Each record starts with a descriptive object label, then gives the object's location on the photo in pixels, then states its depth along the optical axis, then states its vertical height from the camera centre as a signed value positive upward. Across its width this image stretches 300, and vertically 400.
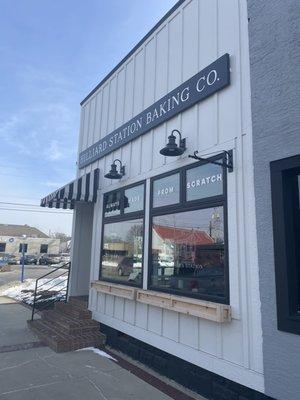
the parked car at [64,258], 48.99 -0.05
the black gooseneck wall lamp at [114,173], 6.91 +1.70
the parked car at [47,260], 45.16 -0.36
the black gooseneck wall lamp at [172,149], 5.05 +1.62
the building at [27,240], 55.69 +2.69
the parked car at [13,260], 43.54 -0.51
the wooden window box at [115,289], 6.01 -0.56
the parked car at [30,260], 45.04 -0.43
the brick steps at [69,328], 6.59 -1.48
